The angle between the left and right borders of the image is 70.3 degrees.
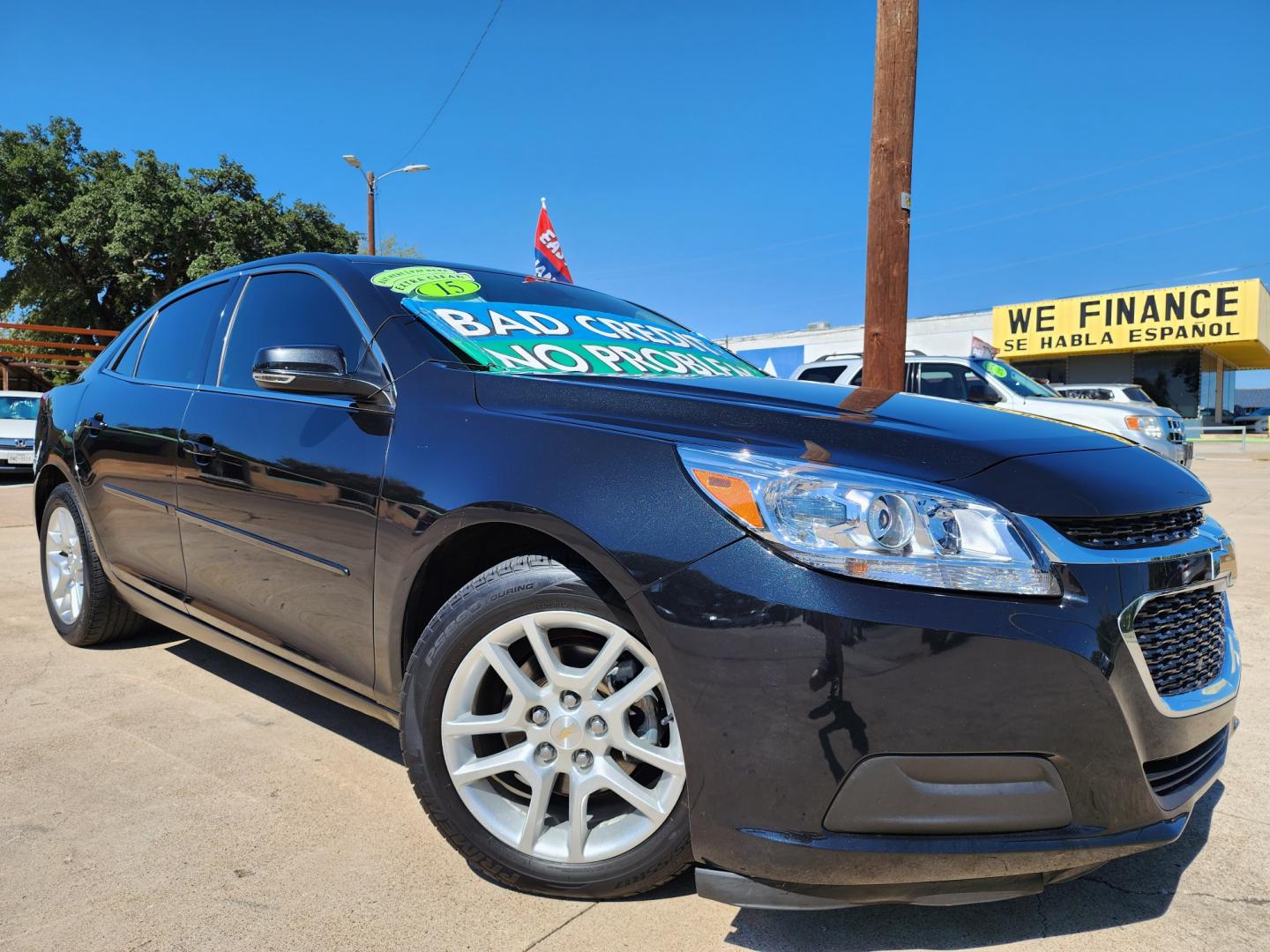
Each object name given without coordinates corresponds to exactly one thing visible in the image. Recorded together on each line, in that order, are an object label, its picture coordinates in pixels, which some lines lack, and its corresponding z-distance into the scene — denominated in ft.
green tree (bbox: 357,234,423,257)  135.95
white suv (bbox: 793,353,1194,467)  31.55
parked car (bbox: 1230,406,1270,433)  116.26
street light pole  58.80
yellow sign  89.51
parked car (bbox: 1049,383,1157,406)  55.01
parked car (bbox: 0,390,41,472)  43.86
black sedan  5.03
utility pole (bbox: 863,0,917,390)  15.49
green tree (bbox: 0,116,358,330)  79.51
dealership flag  33.12
